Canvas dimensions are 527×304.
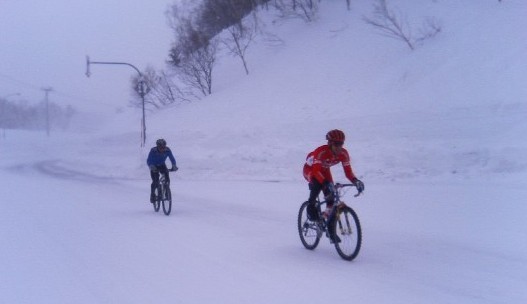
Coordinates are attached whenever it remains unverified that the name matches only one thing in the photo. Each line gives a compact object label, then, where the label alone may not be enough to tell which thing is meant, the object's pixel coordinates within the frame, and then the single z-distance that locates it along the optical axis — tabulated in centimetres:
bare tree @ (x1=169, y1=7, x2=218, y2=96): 4700
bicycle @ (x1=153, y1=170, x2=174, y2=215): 1339
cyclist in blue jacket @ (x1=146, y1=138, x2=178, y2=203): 1385
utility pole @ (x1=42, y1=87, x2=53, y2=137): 9394
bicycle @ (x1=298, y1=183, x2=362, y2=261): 774
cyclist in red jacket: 784
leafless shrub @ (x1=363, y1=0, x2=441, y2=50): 2930
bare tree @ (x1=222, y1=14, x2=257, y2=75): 4938
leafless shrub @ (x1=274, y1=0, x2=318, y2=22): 4421
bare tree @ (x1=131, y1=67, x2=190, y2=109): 5447
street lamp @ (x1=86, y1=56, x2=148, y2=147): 2851
